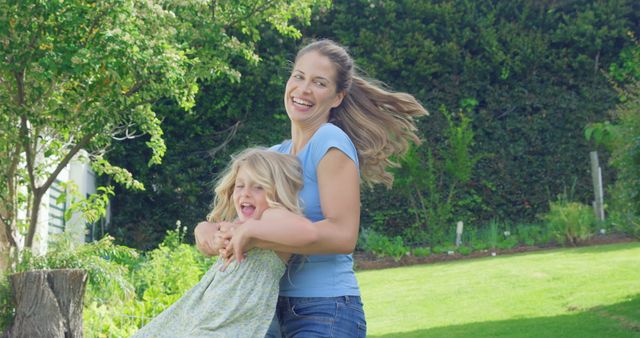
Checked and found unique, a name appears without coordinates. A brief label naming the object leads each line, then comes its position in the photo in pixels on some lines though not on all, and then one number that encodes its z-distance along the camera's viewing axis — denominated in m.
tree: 6.41
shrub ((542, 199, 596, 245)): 13.17
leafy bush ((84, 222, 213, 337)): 6.98
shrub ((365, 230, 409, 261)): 13.38
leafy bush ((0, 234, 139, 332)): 6.90
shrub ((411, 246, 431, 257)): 13.44
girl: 2.75
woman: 2.73
